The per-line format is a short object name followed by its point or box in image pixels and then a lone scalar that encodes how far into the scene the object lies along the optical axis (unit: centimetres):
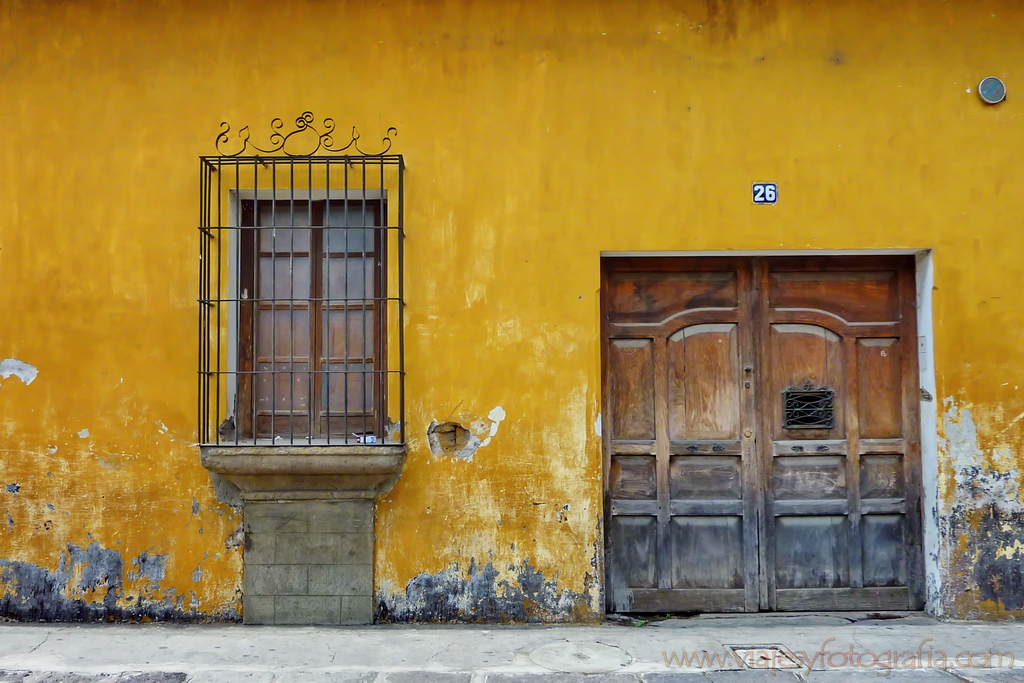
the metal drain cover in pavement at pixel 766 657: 379
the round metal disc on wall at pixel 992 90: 452
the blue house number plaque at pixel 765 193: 449
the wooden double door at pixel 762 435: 464
